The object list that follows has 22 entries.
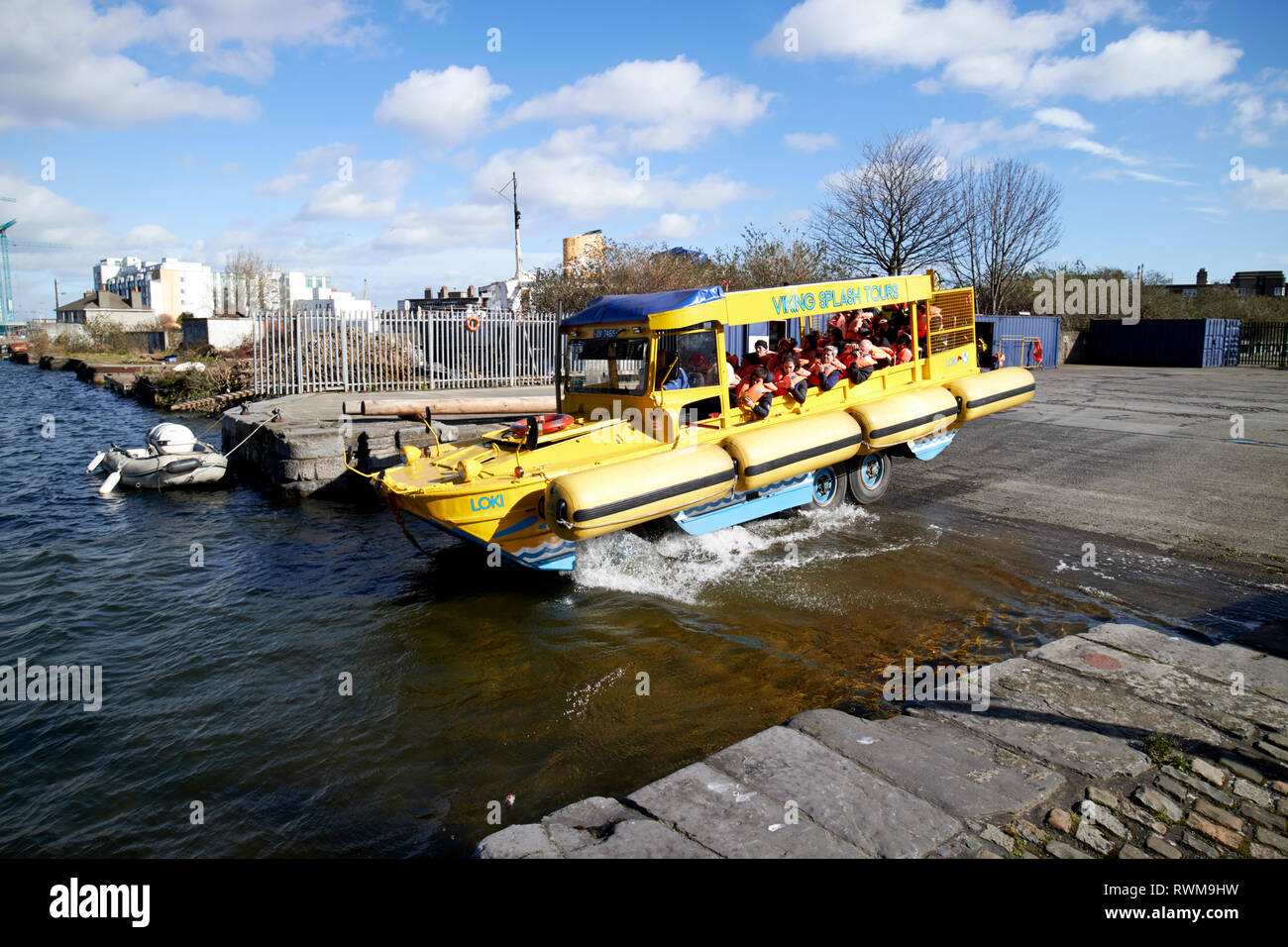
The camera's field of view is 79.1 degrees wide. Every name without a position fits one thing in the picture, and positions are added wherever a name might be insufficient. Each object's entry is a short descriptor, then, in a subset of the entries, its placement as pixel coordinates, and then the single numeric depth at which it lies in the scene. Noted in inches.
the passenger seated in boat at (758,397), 367.2
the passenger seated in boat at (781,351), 400.2
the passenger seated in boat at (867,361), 407.2
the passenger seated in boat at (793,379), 382.6
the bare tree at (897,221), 1178.0
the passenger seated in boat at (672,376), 348.5
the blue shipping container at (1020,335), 1178.0
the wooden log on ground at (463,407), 554.6
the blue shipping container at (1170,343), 1280.8
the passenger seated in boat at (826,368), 397.4
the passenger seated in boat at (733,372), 387.2
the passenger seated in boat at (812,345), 412.8
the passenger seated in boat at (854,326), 430.0
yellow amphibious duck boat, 303.6
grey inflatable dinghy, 557.6
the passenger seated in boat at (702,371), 356.8
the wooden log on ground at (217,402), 971.3
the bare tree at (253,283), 2319.1
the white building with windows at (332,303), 2201.9
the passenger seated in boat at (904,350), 439.2
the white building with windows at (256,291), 2309.3
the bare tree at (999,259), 1393.9
